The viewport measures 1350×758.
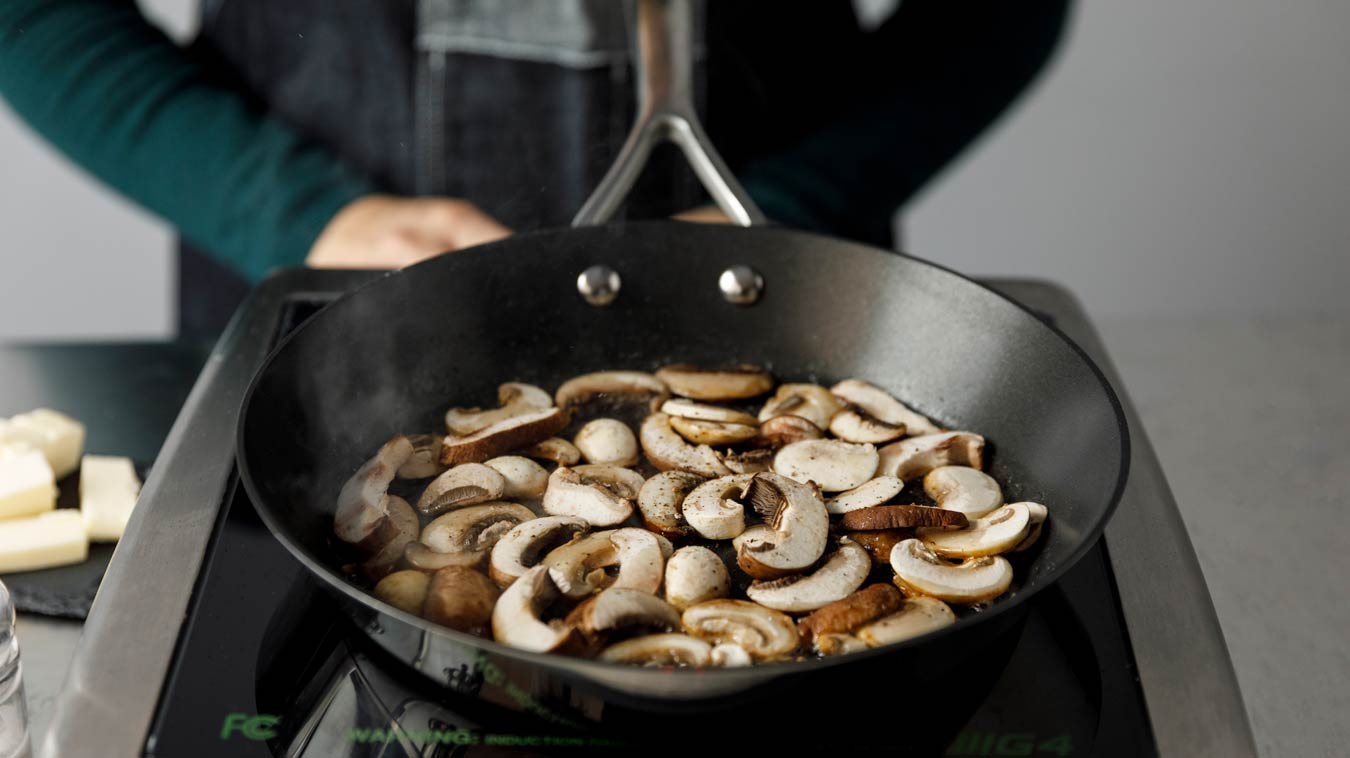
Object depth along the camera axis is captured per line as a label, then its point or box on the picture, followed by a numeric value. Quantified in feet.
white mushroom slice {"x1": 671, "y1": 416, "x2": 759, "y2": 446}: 2.63
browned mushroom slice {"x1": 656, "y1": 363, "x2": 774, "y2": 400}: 2.81
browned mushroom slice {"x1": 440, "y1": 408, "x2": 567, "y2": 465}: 2.54
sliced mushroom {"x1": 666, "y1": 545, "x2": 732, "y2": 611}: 2.11
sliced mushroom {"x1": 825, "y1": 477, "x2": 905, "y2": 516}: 2.42
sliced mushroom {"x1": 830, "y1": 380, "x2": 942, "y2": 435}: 2.72
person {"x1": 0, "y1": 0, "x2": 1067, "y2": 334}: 3.92
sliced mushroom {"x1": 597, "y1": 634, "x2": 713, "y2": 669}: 1.92
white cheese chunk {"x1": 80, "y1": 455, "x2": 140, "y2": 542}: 2.50
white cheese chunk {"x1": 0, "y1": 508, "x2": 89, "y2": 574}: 2.39
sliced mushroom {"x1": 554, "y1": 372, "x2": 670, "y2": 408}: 2.84
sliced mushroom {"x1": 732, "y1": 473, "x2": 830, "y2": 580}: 2.20
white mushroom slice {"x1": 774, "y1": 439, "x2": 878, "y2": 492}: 2.51
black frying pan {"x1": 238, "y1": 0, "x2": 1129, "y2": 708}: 2.34
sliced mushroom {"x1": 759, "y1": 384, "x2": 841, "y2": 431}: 2.73
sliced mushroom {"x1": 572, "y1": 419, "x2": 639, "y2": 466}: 2.61
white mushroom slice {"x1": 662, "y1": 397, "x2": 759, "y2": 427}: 2.68
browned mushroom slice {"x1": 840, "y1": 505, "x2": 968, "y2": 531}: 2.26
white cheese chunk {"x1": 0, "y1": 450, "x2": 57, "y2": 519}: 2.46
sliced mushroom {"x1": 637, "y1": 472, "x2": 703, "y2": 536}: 2.36
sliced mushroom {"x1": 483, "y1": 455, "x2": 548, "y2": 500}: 2.49
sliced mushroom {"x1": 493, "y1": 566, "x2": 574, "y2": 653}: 1.87
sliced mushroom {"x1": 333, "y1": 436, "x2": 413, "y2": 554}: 2.27
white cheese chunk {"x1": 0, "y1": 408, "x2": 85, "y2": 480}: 2.71
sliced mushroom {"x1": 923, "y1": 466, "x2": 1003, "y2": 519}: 2.39
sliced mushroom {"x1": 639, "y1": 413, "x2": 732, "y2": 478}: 2.56
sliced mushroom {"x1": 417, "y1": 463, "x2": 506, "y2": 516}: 2.43
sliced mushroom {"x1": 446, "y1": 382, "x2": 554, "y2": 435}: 2.68
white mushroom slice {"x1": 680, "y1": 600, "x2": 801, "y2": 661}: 1.99
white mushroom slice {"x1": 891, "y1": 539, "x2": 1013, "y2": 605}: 2.14
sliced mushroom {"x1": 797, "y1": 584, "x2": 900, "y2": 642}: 2.02
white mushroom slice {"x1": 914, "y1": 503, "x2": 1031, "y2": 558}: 2.23
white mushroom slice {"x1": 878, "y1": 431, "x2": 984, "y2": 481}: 2.57
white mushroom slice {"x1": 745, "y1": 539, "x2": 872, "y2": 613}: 2.11
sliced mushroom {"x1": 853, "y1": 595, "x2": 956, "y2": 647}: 1.98
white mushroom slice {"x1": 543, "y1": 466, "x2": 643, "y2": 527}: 2.35
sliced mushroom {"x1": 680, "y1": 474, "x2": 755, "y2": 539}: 2.32
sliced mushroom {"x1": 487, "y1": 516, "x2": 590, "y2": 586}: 2.17
